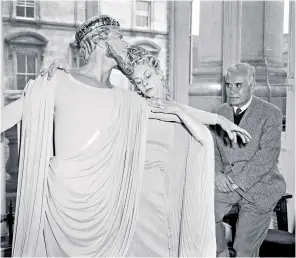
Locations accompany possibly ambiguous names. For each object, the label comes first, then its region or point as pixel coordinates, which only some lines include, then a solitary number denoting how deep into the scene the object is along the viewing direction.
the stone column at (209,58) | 2.33
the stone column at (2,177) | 2.06
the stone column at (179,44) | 2.34
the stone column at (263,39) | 2.32
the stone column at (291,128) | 2.34
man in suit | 1.92
